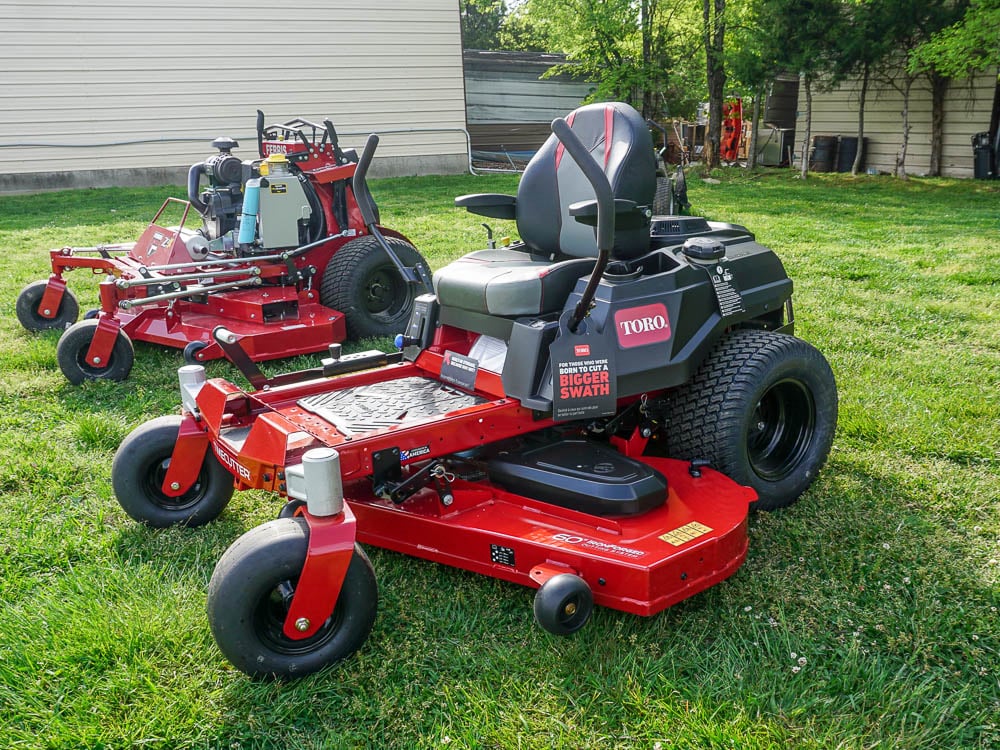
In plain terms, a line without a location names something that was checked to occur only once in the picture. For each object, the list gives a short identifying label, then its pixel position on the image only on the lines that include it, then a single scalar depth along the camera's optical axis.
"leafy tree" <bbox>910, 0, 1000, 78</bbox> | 12.16
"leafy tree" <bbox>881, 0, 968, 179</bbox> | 13.88
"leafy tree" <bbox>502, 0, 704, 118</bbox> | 18.34
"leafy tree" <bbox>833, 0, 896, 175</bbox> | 14.10
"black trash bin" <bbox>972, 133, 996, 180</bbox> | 14.85
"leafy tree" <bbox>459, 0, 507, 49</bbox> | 33.94
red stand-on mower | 5.49
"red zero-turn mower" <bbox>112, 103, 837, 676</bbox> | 2.58
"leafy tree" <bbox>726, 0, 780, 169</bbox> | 15.15
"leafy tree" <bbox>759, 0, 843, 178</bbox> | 14.54
